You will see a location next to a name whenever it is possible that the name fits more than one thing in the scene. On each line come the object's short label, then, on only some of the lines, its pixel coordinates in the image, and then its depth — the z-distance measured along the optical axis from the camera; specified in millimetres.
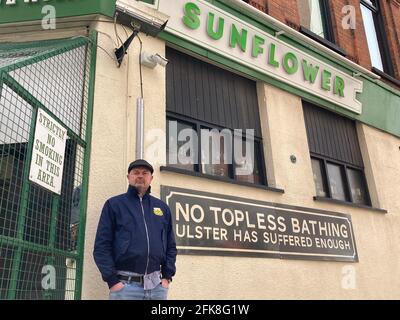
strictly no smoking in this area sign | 3297
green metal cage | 3180
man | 3330
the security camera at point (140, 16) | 4704
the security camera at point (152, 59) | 4930
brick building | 3549
